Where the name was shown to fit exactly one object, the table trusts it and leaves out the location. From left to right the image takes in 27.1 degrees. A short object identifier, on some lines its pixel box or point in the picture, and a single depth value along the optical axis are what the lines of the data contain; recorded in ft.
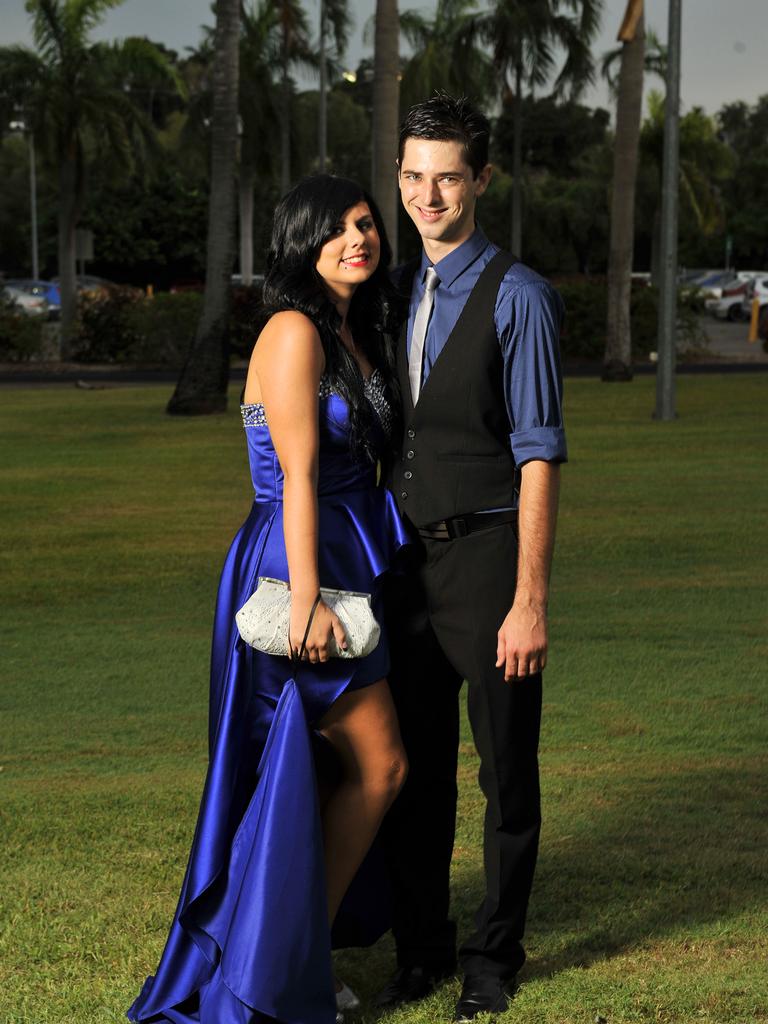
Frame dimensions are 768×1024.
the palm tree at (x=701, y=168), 179.11
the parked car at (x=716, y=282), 188.77
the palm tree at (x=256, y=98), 164.14
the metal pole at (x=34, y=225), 205.23
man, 11.57
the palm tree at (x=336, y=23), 152.97
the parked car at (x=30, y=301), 155.84
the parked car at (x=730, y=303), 181.37
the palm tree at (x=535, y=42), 122.45
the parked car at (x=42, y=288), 165.95
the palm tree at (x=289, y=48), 159.21
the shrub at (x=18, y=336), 104.99
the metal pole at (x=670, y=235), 64.54
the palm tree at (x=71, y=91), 109.70
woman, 11.10
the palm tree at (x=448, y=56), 144.46
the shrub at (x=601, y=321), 111.24
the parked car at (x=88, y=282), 171.30
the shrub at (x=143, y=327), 104.42
